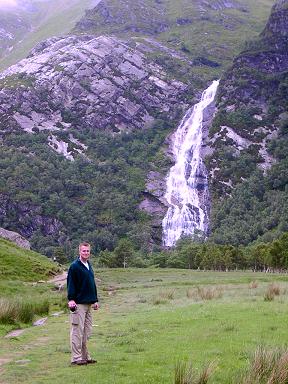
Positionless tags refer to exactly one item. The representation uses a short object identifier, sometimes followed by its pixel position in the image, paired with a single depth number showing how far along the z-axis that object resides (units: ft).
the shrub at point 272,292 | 85.20
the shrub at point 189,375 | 31.19
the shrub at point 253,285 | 122.68
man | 42.14
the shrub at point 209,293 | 97.66
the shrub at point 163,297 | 99.57
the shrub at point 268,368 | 30.63
